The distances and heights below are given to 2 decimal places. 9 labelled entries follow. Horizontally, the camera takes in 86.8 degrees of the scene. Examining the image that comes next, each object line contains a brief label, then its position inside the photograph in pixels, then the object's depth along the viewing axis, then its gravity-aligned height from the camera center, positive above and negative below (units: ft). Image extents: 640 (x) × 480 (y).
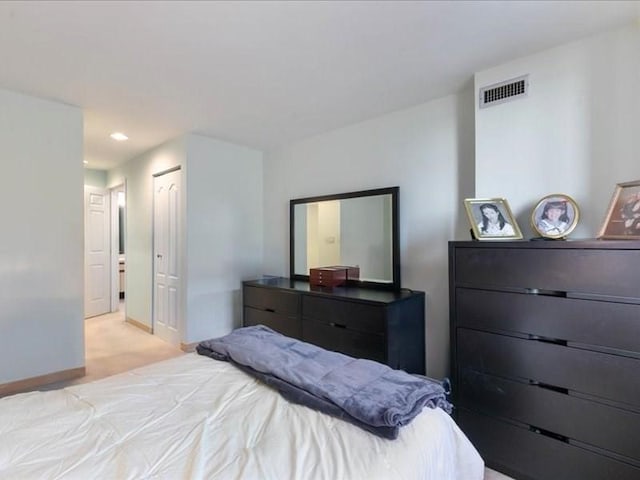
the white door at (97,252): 17.34 -0.68
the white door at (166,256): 12.68 -0.67
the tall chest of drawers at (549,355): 4.96 -1.91
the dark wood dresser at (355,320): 8.06 -2.16
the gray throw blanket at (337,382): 3.63 -1.81
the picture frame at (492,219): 6.49 +0.39
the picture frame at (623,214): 5.19 +0.39
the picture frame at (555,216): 6.01 +0.42
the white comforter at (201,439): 3.01 -2.03
